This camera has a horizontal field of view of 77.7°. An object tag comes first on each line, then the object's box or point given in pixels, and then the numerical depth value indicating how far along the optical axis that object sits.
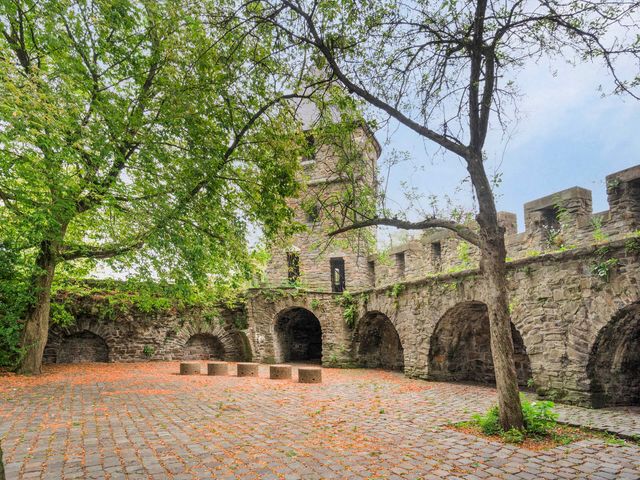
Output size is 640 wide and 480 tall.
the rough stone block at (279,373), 12.01
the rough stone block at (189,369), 12.95
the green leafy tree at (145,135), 7.47
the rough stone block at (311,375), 11.18
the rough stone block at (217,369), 12.77
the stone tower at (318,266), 20.41
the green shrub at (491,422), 5.62
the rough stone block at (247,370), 12.73
